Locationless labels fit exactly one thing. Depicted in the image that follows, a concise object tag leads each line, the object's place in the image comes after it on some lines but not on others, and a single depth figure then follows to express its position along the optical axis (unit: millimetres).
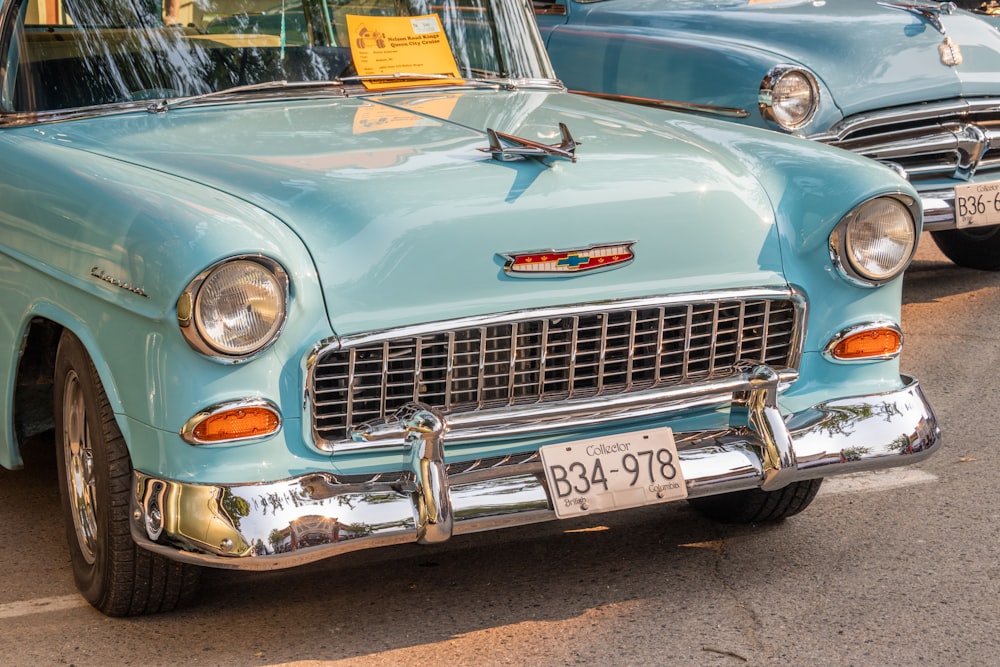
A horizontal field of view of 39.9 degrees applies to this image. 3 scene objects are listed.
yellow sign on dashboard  4082
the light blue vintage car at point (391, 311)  2840
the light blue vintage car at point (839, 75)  5773
